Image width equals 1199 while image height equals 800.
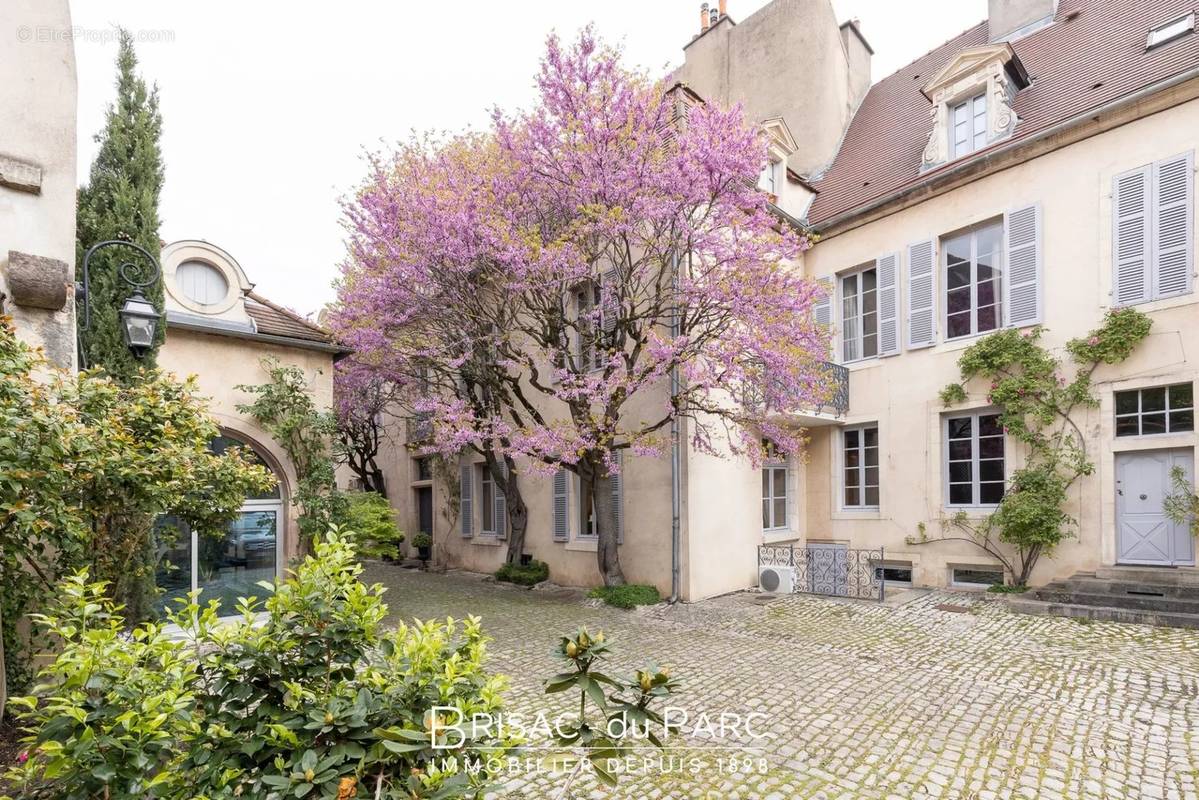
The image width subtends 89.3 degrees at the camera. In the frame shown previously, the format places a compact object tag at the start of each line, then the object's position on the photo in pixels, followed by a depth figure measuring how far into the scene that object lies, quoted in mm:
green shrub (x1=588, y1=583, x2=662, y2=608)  9367
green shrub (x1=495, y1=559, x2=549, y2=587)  11727
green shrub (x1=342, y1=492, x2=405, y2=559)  9109
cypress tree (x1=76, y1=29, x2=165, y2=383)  6516
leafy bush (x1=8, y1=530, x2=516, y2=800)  1824
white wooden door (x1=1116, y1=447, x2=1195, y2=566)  8258
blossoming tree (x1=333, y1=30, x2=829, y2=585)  8211
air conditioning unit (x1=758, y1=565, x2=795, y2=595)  10195
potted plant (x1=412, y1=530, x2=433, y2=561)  15102
